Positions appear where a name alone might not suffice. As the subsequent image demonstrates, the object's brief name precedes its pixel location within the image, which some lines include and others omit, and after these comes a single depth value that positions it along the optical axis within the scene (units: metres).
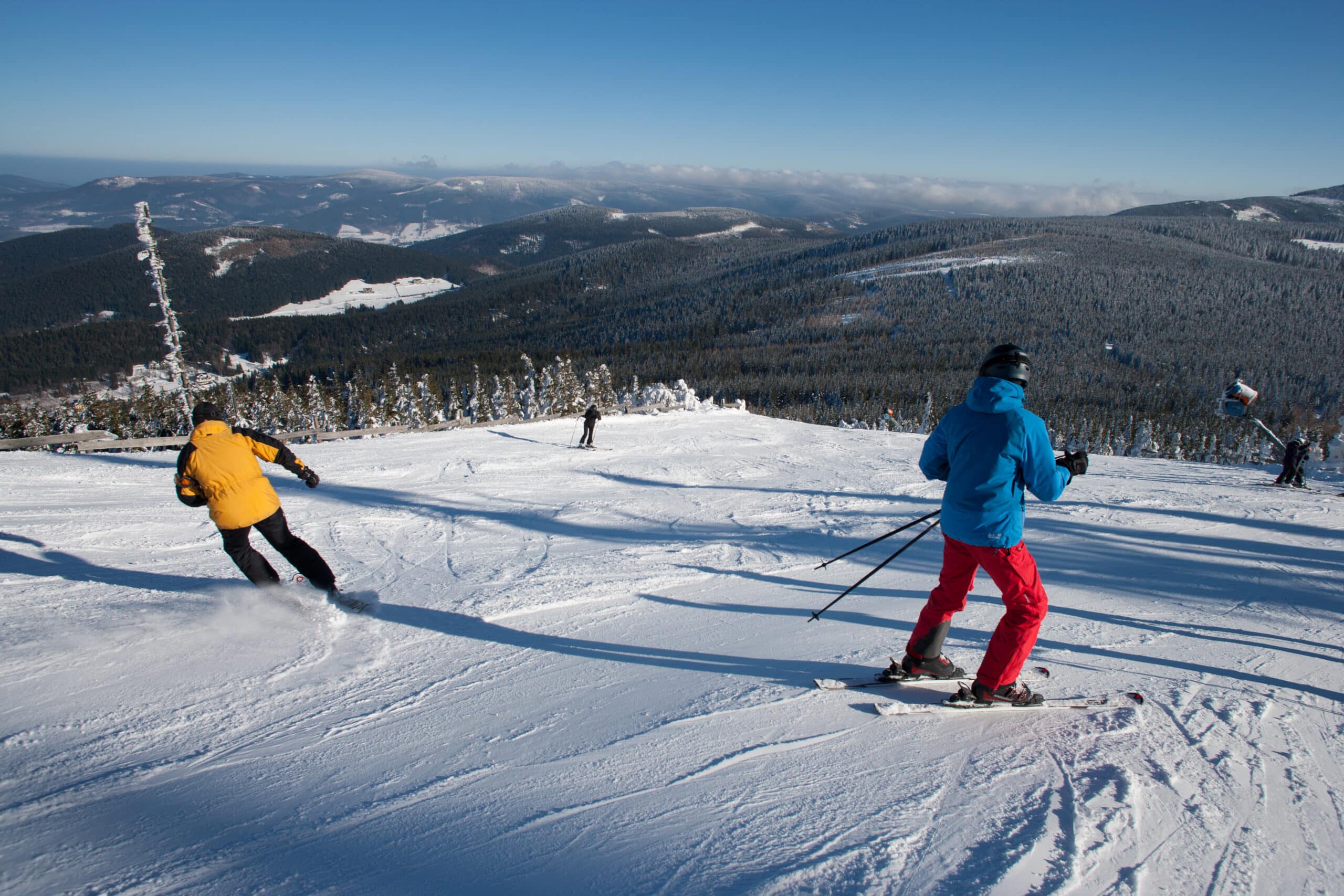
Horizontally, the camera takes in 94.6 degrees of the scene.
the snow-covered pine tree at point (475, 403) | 59.51
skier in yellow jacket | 4.41
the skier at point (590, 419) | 15.04
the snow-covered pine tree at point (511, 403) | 56.91
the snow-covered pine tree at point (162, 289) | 17.95
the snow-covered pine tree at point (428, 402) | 53.72
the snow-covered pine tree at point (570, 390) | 55.16
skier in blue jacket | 3.19
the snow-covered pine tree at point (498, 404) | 55.69
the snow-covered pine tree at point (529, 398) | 61.11
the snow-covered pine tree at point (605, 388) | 62.62
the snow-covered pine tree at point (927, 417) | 79.47
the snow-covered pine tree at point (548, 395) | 58.50
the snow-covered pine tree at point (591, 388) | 59.07
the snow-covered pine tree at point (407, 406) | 51.16
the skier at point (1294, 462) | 12.91
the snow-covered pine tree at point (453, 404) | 66.50
